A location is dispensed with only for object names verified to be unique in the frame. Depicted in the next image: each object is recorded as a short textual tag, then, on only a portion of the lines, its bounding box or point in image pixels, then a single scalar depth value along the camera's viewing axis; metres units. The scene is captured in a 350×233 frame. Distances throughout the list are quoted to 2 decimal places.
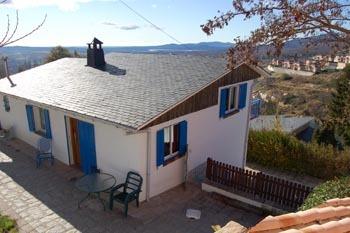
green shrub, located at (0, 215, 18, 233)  8.34
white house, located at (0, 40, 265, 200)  9.77
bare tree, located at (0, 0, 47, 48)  4.41
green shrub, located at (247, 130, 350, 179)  15.13
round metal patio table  9.39
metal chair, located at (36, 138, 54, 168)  12.77
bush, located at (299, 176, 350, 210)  6.30
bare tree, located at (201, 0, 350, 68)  5.69
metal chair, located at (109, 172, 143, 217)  9.18
